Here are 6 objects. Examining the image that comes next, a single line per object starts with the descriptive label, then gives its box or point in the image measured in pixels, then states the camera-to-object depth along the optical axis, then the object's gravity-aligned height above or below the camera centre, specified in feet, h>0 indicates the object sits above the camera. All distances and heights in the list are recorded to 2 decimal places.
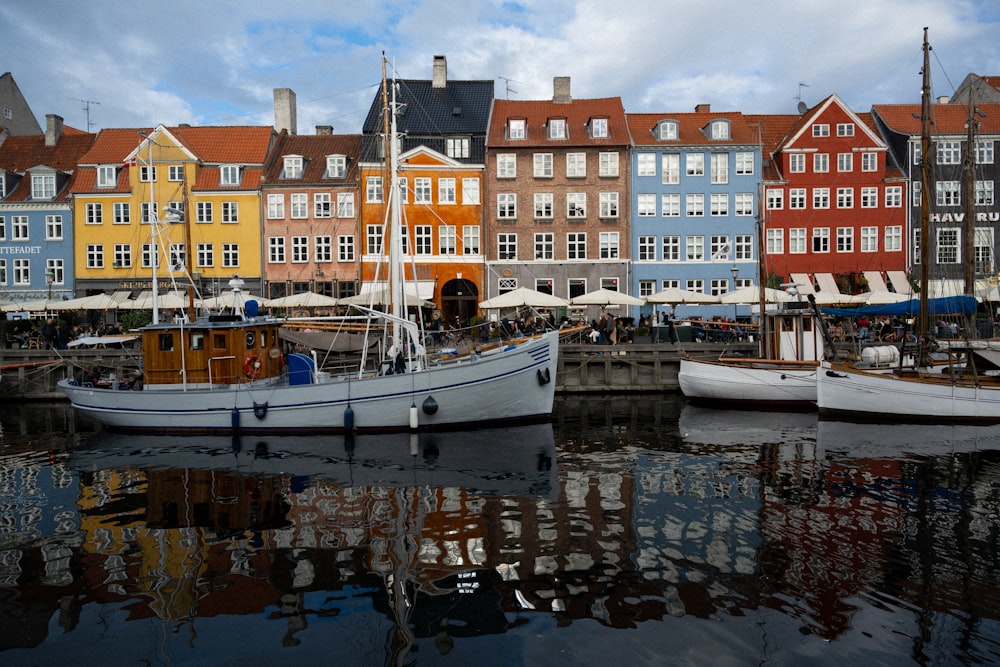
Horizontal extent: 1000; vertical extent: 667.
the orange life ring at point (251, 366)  71.46 -3.76
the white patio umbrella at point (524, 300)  98.94 +3.47
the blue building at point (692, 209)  145.18 +23.24
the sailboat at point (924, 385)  71.92 -6.80
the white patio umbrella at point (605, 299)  102.63 +3.56
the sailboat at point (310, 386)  68.03 -5.73
